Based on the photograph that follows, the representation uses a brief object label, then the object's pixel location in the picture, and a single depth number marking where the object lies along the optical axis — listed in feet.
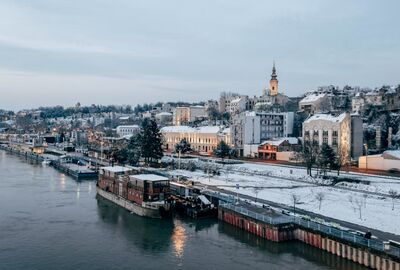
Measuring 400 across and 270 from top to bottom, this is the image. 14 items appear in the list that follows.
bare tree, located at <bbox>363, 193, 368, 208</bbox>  125.59
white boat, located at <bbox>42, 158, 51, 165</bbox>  310.04
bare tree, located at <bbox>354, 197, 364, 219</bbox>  116.94
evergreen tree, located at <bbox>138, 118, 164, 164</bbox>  240.12
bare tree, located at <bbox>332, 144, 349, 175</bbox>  203.06
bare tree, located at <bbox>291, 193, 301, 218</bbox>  118.26
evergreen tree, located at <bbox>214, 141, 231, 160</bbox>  262.84
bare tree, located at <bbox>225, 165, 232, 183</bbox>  190.08
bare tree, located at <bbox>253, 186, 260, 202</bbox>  147.80
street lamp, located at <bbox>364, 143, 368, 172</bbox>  204.49
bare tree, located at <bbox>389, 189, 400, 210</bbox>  132.77
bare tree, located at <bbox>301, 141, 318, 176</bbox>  188.65
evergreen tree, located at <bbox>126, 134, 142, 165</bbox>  249.75
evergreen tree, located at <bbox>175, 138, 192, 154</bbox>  299.99
